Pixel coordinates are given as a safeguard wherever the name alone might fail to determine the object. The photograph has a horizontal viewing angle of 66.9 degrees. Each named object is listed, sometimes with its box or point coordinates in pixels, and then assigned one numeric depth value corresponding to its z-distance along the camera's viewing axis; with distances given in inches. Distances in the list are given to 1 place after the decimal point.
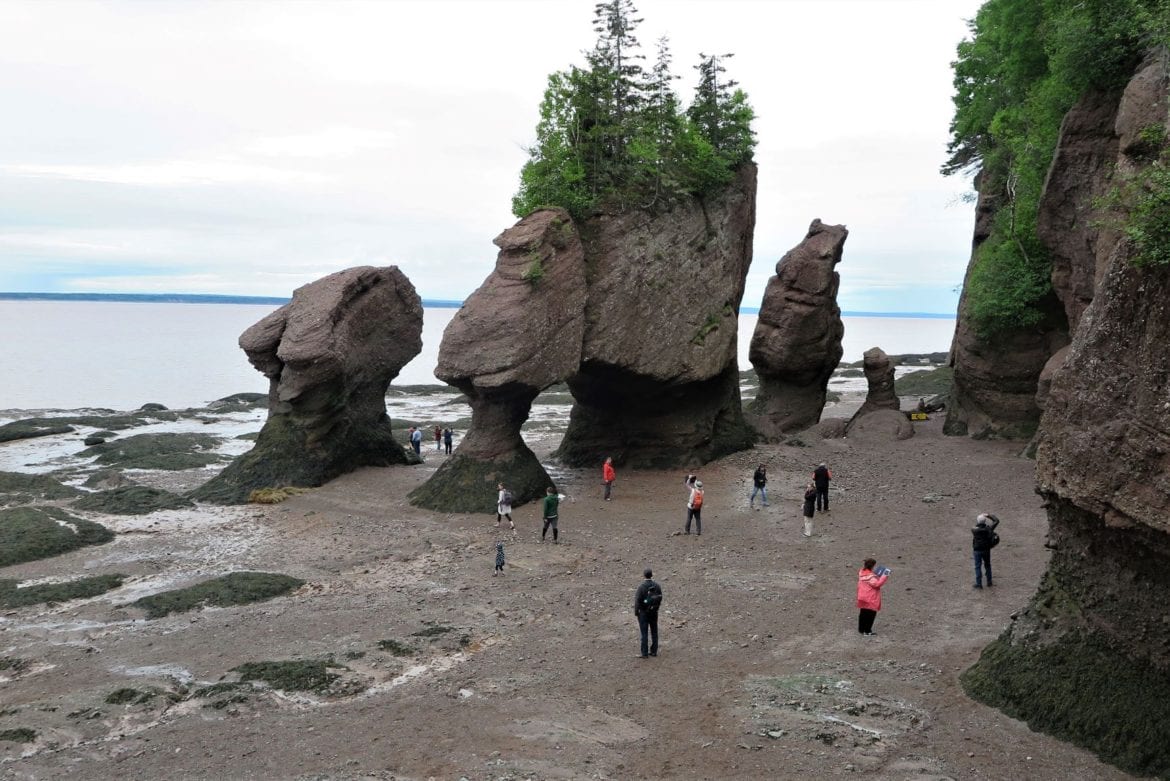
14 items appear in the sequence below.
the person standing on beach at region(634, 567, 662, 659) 666.2
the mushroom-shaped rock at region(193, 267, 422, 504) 1425.9
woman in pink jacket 680.4
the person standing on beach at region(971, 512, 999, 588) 780.0
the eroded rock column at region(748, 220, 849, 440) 1769.2
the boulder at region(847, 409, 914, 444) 1626.5
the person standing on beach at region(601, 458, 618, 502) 1311.5
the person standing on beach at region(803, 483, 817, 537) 1050.7
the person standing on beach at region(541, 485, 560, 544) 1059.3
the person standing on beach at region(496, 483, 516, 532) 1140.5
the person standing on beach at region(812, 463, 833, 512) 1159.0
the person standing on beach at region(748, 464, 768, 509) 1213.1
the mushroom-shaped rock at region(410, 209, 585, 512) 1258.6
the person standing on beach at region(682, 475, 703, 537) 1080.8
